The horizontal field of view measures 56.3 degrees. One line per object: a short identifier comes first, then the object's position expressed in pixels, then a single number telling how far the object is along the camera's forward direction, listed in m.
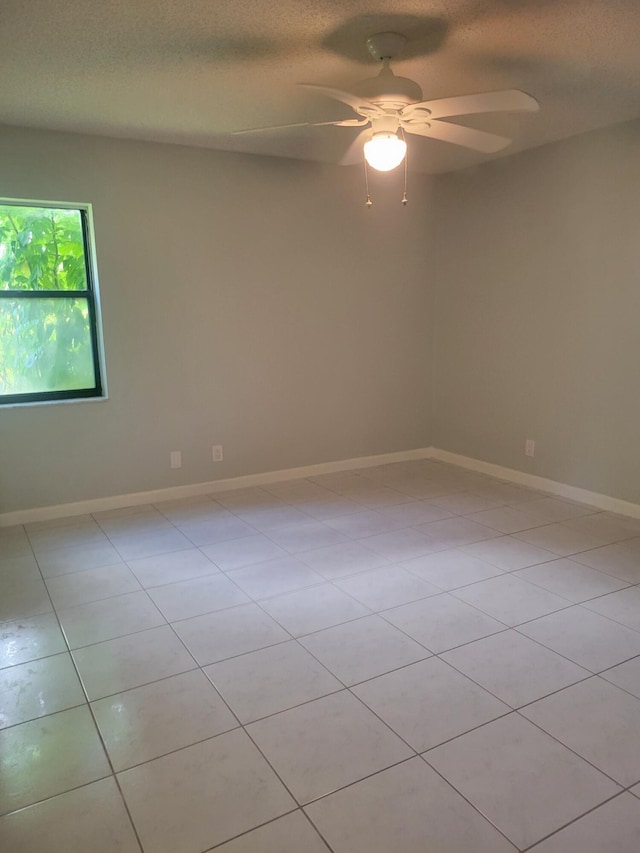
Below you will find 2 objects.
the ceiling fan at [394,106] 2.26
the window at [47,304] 3.53
